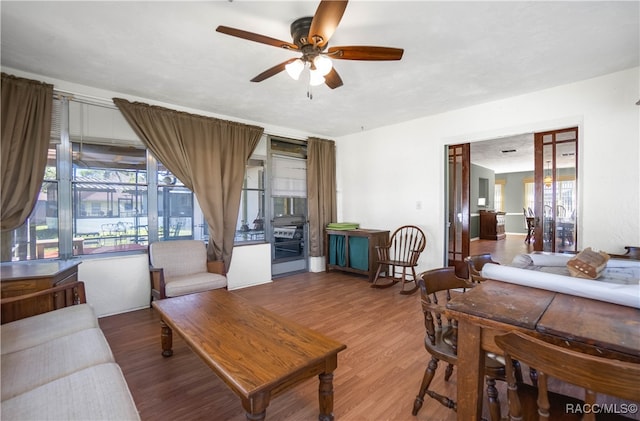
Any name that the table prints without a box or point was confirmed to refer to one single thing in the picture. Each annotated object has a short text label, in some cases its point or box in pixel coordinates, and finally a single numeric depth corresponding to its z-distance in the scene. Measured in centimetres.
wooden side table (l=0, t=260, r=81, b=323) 203
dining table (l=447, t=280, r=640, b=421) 92
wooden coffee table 128
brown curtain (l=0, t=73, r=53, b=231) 263
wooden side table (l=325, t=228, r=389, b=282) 453
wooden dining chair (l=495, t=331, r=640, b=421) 71
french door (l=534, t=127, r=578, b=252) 335
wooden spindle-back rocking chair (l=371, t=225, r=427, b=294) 407
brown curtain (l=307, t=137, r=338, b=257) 510
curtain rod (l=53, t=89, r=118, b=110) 298
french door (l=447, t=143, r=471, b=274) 426
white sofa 110
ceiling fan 175
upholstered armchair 293
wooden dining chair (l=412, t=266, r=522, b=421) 132
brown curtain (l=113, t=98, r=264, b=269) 344
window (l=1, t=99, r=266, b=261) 296
